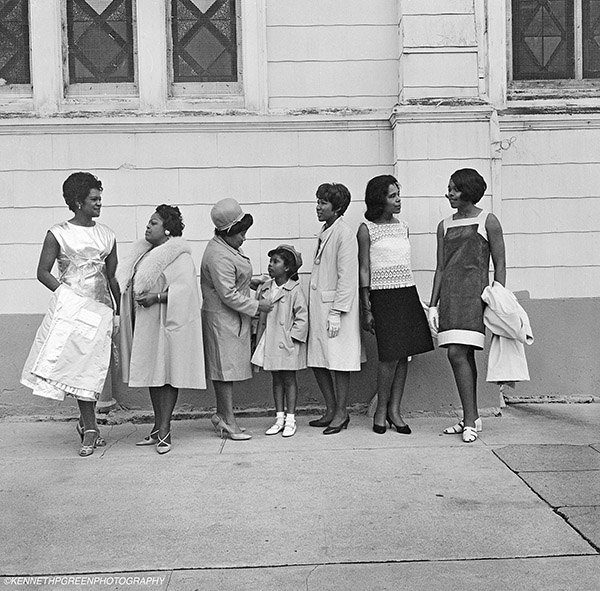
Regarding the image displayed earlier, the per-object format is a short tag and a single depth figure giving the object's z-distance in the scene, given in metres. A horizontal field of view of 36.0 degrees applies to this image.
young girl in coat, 6.83
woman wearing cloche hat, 6.59
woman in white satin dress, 6.18
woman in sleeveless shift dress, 6.61
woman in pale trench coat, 6.78
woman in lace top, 6.83
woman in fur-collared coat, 6.41
